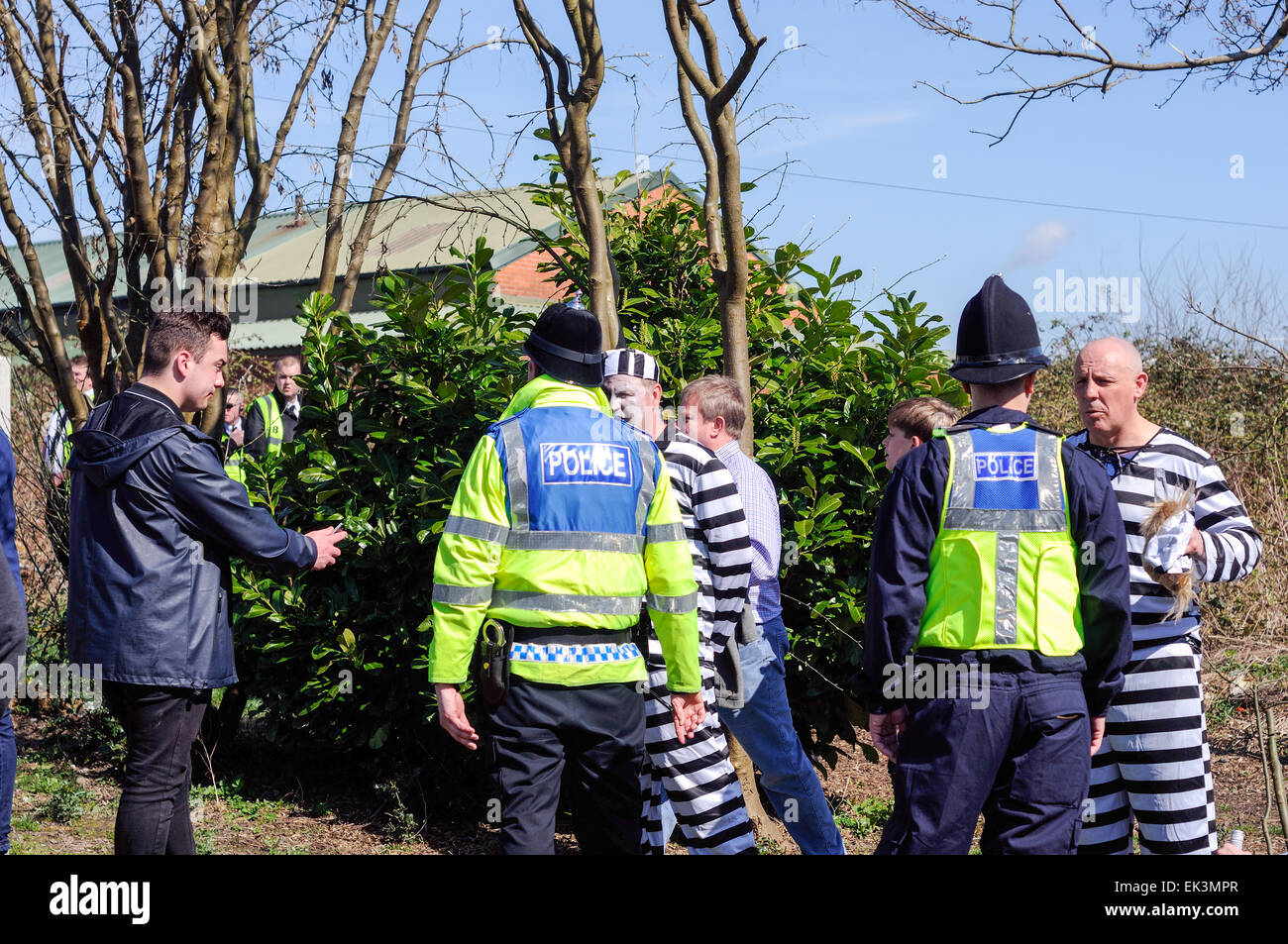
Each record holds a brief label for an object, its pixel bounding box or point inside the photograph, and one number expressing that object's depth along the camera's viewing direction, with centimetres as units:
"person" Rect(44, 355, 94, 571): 697
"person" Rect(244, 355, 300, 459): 790
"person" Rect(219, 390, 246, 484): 608
